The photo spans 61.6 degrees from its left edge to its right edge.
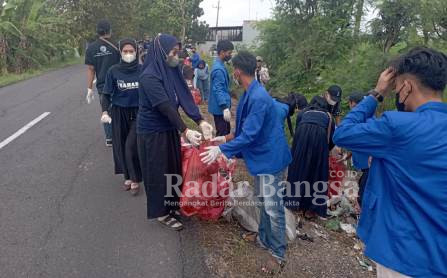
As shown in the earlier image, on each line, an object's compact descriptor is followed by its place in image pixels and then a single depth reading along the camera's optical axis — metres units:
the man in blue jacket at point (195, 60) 11.48
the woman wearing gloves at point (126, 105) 4.42
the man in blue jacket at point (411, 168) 1.77
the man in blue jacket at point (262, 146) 2.96
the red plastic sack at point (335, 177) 5.19
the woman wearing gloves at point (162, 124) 3.46
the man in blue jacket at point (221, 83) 5.44
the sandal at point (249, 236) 3.78
